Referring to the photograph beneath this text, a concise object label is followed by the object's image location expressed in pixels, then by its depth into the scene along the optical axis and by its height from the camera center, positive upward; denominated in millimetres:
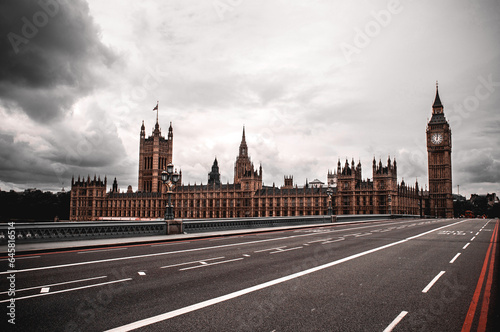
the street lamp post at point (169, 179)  25450 +1170
